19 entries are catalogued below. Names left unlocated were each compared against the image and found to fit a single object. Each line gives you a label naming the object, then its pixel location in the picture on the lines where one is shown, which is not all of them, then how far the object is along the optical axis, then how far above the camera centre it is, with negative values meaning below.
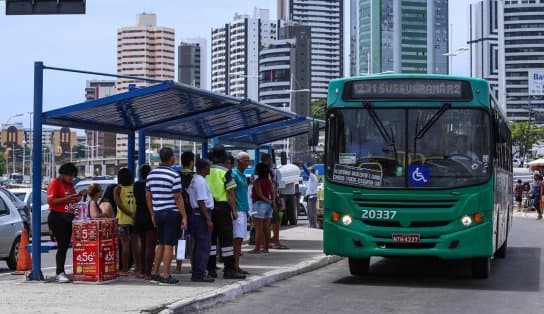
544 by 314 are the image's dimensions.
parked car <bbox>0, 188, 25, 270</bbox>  16.78 -0.94
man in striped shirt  12.60 -0.35
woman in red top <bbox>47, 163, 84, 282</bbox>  13.43 -0.46
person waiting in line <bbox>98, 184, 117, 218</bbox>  13.89 -0.39
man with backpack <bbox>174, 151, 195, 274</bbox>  13.24 +0.02
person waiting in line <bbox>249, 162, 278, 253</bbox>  18.05 -0.41
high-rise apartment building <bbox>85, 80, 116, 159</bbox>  144.38 +6.44
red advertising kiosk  12.95 -1.02
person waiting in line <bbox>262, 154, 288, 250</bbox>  18.97 -0.89
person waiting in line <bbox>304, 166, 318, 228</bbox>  26.86 -0.53
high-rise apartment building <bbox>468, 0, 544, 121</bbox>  193.62 +27.84
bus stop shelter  13.45 +1.10
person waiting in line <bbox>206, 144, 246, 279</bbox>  13.57 -0.55
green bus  13.74 +0.16
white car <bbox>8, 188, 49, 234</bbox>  26.31 -0.63
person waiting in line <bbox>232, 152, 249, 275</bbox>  14.43 -0.42
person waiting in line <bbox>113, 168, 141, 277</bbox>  13.98 -0.56
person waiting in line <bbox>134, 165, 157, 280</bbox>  13.31 -0.71
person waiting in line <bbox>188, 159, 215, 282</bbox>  12.98 -0.57
